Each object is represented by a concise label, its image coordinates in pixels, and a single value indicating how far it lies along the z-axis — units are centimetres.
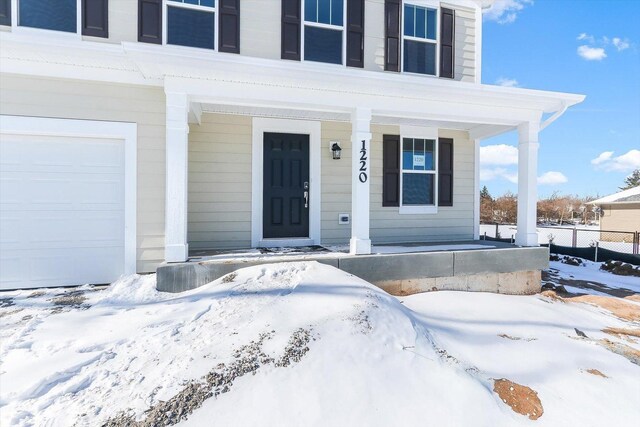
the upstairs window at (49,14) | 445
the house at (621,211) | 1560
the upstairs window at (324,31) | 542
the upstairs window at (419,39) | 588
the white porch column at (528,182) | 524
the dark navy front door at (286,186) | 557
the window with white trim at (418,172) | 625
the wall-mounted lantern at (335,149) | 575
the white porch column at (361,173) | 460
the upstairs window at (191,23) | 483
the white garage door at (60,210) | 403
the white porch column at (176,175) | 402
